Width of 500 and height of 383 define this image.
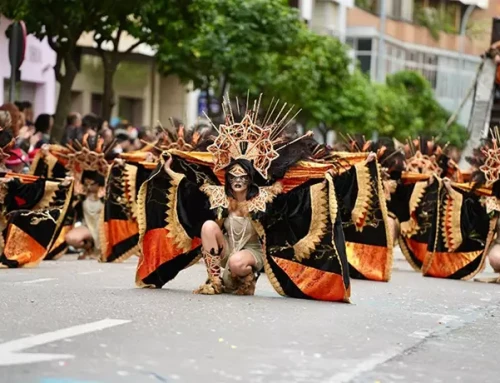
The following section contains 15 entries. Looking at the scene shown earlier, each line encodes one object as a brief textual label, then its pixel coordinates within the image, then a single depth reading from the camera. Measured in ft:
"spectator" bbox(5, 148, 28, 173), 56.75
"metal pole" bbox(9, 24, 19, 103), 69.15
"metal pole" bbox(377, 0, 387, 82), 187.48
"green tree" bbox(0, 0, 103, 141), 78.23
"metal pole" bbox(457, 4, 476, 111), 216.70
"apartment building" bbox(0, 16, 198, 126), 107.76
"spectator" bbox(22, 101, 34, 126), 71.01
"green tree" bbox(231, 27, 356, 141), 132.98
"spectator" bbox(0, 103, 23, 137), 57.93
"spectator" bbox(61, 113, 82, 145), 70.56
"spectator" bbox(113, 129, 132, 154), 65.46
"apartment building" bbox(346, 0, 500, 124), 218.18
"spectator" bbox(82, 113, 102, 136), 73.62
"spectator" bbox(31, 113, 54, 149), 72.07
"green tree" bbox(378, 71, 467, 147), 165.58
